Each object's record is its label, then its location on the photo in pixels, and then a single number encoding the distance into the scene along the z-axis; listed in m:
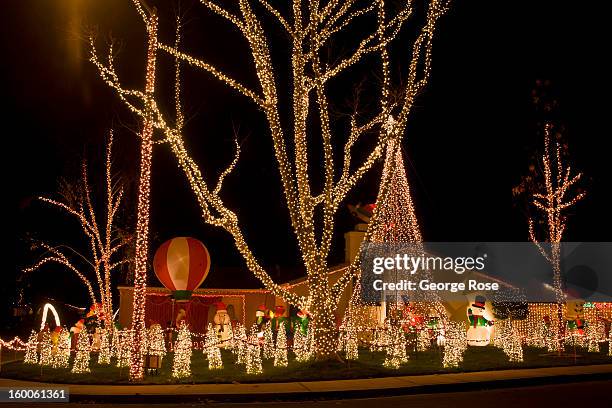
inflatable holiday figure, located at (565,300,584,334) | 26.26
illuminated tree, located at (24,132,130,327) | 24.53
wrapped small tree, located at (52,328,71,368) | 18.83
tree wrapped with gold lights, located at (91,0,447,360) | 17.69
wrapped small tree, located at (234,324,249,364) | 18.24
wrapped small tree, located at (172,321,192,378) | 16.11
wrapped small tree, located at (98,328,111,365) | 20.05
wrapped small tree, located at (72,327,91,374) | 17.44
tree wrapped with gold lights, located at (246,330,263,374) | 16.78
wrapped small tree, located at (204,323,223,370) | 17.88
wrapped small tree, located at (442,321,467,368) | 17.69
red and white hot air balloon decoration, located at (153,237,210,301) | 20.75
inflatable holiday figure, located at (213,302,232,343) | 26.19
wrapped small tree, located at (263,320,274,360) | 20.24
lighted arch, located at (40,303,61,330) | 23.34
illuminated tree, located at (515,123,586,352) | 22.80
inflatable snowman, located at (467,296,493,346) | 25.02
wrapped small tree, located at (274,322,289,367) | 18.30
